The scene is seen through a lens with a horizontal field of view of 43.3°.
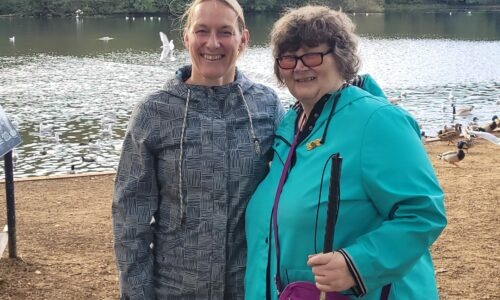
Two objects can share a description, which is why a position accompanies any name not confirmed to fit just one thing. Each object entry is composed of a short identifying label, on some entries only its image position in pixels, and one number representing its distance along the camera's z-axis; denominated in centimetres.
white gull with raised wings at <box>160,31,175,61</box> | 1729
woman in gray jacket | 218
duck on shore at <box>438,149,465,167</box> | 902
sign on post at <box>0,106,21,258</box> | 440
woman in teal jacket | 173
